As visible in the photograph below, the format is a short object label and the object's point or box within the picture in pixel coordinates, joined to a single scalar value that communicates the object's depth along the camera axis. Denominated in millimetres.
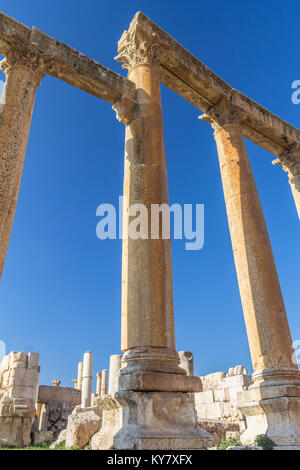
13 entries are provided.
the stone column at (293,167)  15336
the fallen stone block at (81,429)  12742
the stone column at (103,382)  42031
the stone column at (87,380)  29191
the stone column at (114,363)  20533
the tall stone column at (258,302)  8695
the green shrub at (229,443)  9062
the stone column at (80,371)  39638
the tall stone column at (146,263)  6648
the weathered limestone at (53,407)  23572
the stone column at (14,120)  7461
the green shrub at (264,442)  8109
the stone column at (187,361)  17984
